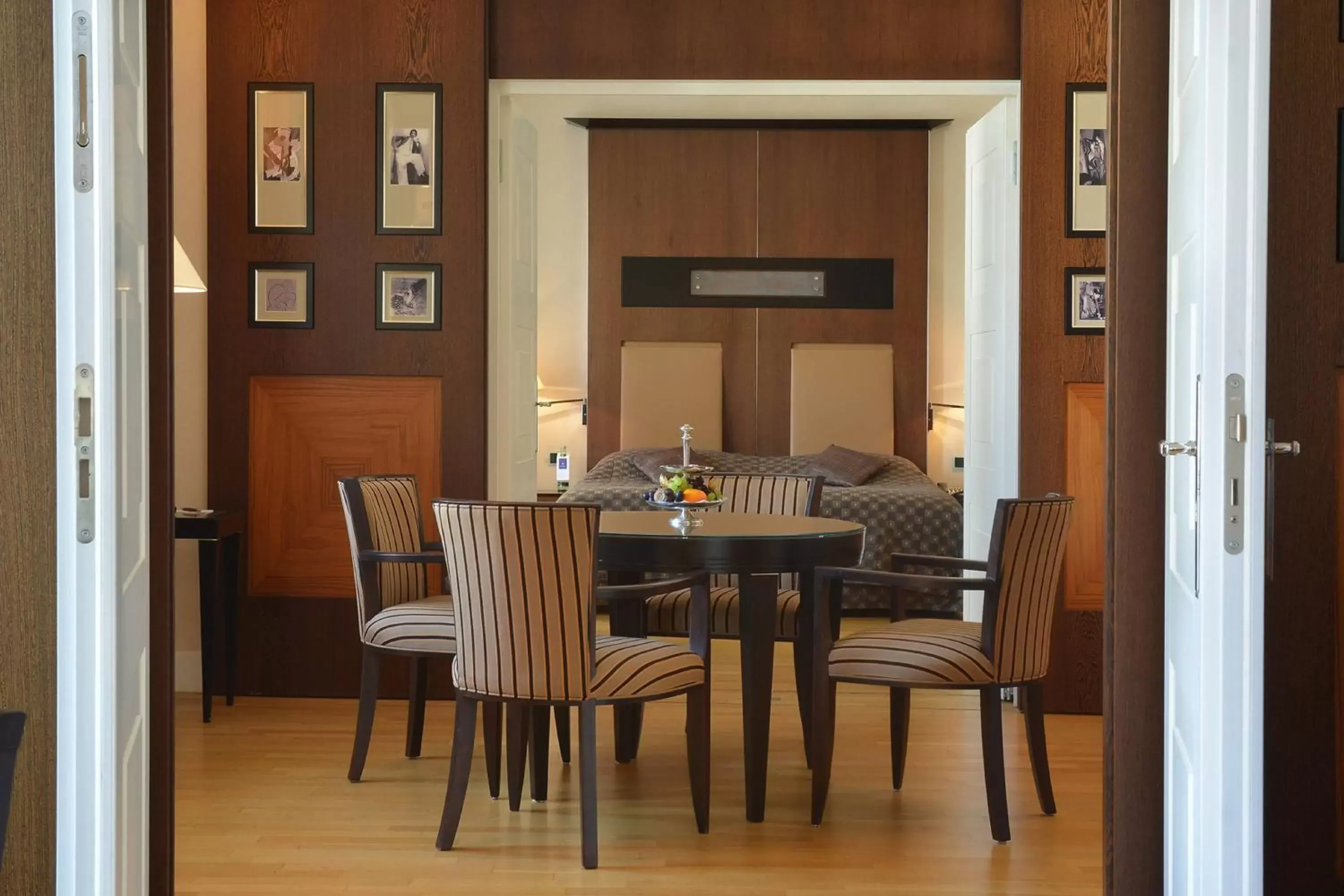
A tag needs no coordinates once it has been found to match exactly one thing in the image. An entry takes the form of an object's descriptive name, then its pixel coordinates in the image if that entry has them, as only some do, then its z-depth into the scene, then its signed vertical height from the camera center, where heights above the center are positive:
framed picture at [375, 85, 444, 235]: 5.03 +0.96
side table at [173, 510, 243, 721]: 4.80 -0.59
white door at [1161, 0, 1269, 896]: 1.80 -0.06
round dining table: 3.56 -0.41
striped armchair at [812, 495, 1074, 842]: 3.45 -0.62
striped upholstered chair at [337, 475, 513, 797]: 3.83 -0.58
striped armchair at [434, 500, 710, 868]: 3.06 -0.51
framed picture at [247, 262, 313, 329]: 5.08 +0.43
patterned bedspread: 6.48 -0.52
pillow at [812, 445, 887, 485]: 7.43 -0.32
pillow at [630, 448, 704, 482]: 7.58 -0.29
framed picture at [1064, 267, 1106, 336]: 4.96 +0.40
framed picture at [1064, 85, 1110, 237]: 4.95 +0.92
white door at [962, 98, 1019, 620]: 5.10 +0.34
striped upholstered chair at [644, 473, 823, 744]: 4.25 -0.61
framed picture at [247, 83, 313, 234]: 5.05 +0.94
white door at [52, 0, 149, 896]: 1.92 -0.05
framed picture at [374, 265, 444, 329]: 5.05 +0.42
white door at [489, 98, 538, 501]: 5.20 +0.36
